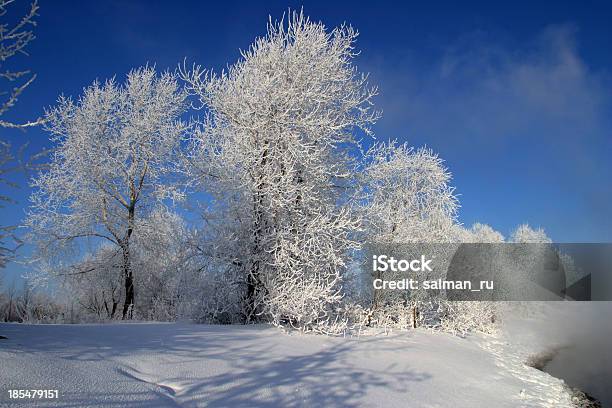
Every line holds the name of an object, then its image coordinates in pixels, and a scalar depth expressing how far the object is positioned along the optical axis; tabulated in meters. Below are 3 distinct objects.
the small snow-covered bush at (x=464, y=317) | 14.94
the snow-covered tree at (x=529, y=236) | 43.47
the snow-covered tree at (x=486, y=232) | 39.64
